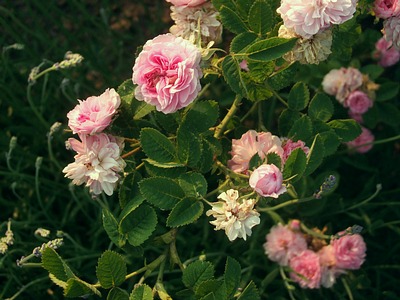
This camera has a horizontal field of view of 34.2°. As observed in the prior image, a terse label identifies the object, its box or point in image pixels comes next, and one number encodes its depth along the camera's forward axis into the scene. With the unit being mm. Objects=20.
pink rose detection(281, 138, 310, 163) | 1218
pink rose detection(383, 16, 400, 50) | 1199
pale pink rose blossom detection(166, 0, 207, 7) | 1194
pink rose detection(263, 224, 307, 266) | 1534
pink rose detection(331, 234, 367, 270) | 1504
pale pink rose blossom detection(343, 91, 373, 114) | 1634
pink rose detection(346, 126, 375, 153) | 1737
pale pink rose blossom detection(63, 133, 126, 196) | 1126
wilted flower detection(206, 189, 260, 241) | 1082
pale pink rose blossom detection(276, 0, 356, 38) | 1072
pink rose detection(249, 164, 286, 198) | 1078
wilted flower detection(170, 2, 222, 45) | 1216
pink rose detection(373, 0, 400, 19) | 1175
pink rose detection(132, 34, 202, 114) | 1081
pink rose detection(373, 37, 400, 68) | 1756
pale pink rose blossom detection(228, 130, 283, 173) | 1216
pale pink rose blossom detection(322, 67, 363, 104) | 1625
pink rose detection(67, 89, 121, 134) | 1120
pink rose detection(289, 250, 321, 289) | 1494
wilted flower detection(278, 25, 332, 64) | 1135
